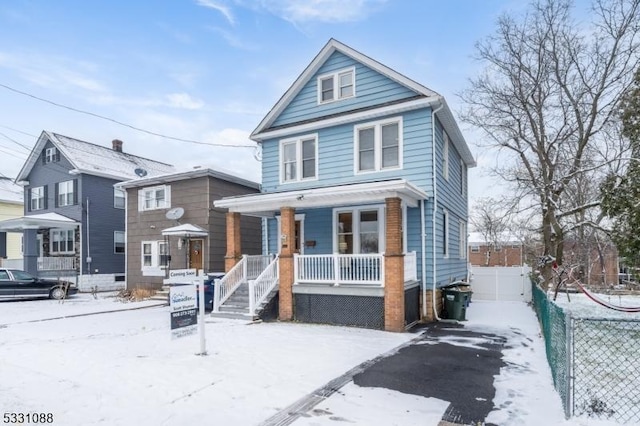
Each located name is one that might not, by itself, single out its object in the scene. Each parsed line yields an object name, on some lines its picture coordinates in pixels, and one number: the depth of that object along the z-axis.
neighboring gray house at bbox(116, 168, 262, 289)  17.48
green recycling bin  11.41
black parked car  17.02
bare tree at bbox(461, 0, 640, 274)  12.14
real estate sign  6.97
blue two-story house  10.52
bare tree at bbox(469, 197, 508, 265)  35.78
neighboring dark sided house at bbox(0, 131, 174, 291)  22.03
